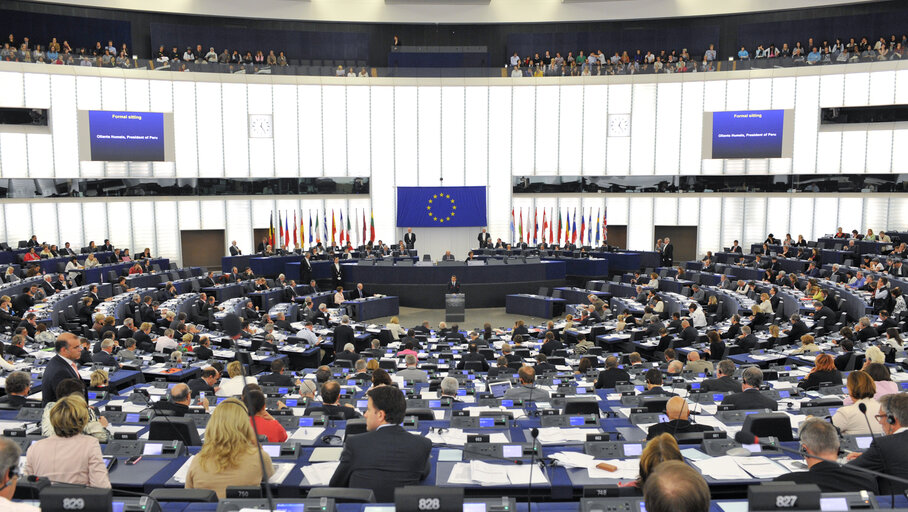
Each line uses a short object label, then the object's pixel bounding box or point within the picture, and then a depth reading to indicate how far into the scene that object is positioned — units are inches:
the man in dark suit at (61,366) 309.3
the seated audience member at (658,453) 153.9
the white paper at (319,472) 221.1
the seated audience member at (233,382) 371.2
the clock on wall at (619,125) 1359.5
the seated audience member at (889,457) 193.3
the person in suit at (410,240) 1296.8
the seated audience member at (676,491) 104.7
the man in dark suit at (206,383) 385.4
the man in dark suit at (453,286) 945.5
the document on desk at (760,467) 224.1
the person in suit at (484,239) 1288.1
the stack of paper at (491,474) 217.5
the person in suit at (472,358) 514.3
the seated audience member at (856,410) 259.0
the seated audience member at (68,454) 197.0
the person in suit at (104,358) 466.3
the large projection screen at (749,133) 1273.4
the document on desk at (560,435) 266.4
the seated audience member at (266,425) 258.3
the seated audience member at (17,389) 310.7
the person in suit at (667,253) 1173.7
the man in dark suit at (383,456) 198.4
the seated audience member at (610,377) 423.2
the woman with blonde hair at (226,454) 193.2
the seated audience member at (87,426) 253.0
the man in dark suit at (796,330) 578.7
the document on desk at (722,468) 223.8
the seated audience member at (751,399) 312.2
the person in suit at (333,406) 307.7
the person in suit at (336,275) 1037.8
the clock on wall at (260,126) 1322.6
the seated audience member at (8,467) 153.3
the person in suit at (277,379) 421.7
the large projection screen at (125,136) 1193.4
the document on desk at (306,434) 276.2
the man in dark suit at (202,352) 515.2
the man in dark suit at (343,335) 629.6
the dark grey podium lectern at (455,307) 892.0
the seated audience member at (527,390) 363.6
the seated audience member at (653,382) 352.2
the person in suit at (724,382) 376.8
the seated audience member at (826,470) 187.3
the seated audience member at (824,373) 371.9
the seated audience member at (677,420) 263.1
